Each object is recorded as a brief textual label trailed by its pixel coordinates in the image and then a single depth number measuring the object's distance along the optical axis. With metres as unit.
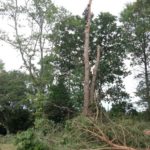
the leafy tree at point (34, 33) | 11.28
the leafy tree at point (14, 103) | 14.10
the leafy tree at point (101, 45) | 11.17
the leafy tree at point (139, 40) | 10.99
